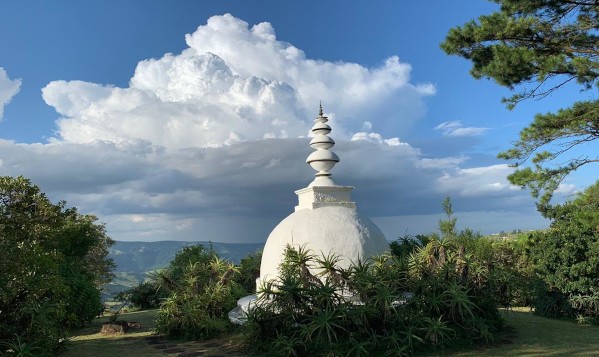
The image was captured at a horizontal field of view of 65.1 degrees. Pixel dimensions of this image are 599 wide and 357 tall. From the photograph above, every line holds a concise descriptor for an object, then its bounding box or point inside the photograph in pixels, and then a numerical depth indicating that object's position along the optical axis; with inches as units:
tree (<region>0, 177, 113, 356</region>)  390.0
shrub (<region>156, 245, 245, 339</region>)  531.5
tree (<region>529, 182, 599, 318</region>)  593.9
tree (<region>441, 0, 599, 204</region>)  461.1
